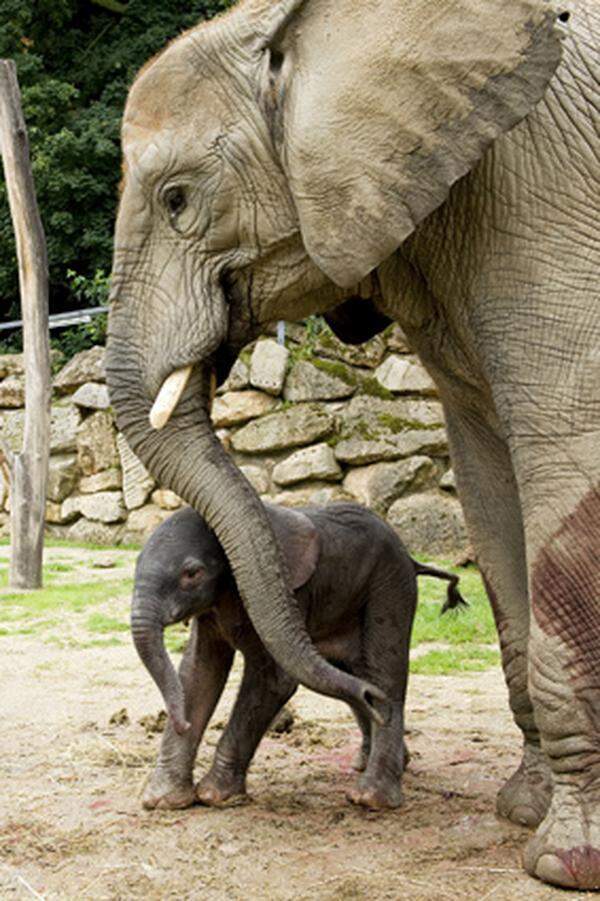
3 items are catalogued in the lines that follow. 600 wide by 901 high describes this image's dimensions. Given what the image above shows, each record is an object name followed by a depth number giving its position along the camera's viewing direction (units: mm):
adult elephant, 3189
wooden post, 10852
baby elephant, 3885
